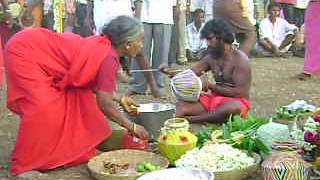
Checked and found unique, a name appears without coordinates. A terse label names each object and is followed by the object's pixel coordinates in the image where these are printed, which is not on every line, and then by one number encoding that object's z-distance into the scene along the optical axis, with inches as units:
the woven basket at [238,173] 163.6
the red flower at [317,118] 168.7
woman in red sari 173.5
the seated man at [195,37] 407.8
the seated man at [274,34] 432.8
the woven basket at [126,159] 172.7
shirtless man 220.2
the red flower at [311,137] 163.9
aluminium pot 197.0
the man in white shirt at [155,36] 291.7
